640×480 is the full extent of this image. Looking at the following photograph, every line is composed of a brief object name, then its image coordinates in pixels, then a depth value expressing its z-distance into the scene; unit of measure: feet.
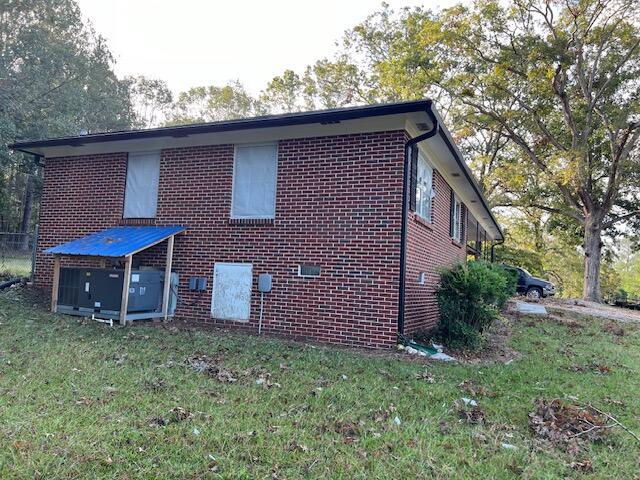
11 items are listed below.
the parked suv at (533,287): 75.20
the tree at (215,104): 120.67
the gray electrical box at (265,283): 25.35
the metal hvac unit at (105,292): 25.61
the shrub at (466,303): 24.50
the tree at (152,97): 123.44
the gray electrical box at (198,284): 27.43
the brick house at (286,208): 23.32
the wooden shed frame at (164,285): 25.88
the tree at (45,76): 69.48
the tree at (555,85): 62.90
